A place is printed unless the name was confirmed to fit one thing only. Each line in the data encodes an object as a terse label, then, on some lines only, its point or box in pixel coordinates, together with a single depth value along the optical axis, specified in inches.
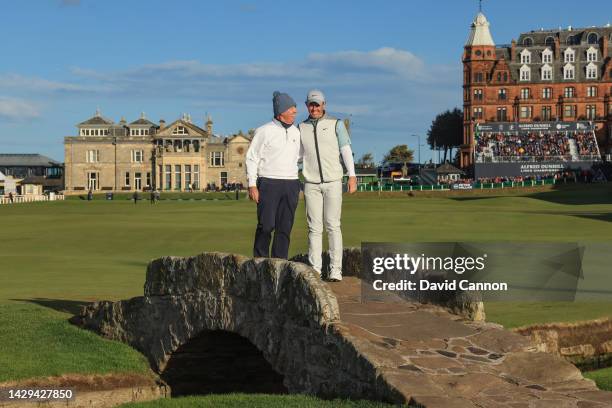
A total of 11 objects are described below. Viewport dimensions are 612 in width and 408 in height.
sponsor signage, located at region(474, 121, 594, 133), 4638.3
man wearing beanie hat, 517.7
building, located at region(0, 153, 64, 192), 7096.5
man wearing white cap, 507.5
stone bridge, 382.3
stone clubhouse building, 5693.9
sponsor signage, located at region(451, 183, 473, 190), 3794.3
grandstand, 4343.0
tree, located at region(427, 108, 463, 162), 6304.1
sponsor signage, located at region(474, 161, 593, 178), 4290.1
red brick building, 5339.6
